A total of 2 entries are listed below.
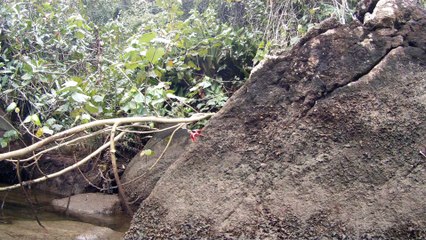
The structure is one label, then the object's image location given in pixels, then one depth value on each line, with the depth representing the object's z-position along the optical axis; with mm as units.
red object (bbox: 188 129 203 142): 2286
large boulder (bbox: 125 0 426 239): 1896
